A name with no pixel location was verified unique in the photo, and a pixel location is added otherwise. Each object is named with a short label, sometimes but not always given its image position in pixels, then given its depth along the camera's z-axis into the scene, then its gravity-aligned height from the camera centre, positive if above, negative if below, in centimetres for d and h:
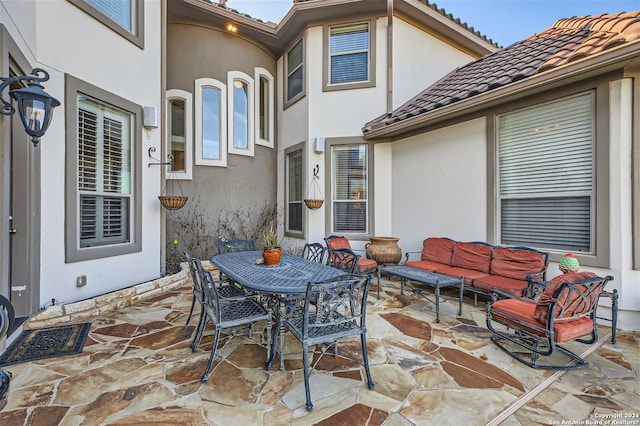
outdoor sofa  399 -79
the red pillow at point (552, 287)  265 -67
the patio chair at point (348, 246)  517 -68
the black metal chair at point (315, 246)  471 -56
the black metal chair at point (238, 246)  481 -58
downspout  632 +316
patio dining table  265 -64
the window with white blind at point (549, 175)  385 +55
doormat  286 -139
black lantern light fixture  244 +93
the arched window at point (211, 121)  678 +214
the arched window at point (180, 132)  667 +184
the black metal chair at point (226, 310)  262 -97
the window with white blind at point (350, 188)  671 +57
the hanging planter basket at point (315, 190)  684 +53
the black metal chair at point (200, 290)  305 -95
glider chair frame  263 -99
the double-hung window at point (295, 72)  714 +352
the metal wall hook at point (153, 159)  515 +95
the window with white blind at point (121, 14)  418 +307
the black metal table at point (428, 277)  404 -93
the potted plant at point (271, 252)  346 -46
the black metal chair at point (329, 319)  233 -91
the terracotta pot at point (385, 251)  575 -74
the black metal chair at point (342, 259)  398 -66
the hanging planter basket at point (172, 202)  511 +18
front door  332 -10
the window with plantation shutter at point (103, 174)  420 +59
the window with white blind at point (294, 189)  730 +61
